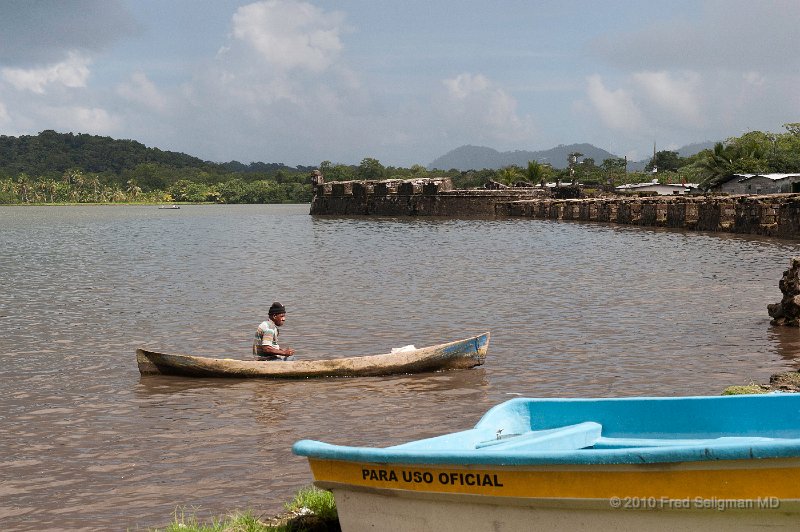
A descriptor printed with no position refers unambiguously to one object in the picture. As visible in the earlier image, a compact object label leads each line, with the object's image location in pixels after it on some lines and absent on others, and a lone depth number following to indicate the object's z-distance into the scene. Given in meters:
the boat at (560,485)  5.24
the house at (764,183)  68.25
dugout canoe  14.12
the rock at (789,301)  18.20
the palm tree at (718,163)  84.44
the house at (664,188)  94.94
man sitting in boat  14.37
